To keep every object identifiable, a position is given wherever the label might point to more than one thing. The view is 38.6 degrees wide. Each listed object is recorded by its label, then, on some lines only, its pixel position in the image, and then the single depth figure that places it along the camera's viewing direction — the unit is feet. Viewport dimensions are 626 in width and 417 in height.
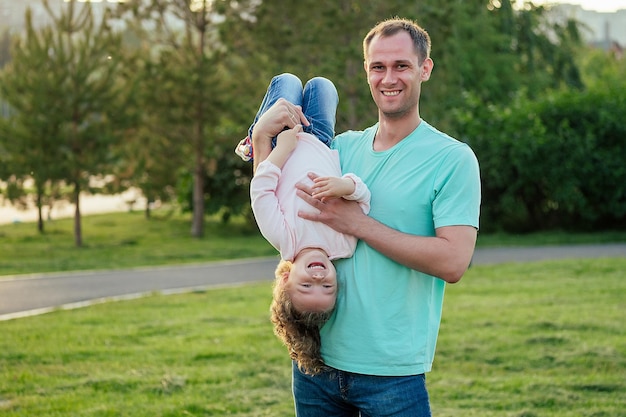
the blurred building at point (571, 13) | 98.84
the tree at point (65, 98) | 65.31
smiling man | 9.30
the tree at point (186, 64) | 67.92
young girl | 9.57
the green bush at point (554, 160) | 66.18
